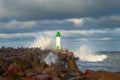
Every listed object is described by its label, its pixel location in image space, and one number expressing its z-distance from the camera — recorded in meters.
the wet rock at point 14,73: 14.02
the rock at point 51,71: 14.02
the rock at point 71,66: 15.87
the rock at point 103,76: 10.30
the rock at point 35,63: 17.65
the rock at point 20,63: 16.48
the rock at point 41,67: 15.63
